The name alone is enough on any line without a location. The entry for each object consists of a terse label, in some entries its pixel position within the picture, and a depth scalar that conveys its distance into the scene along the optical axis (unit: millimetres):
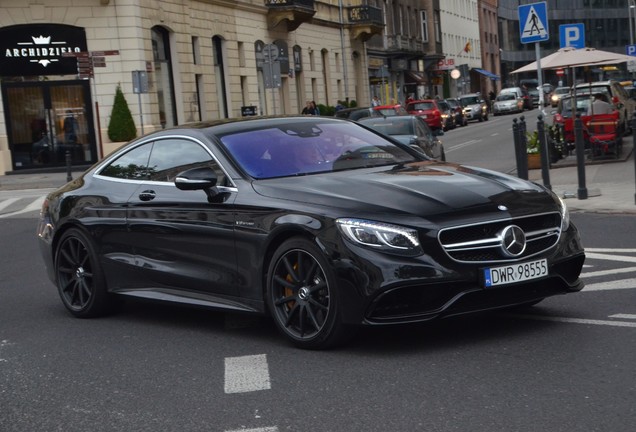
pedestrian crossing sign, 19219
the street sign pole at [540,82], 18975
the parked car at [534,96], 87325
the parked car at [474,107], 70312
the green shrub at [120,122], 36062
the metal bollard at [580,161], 15992
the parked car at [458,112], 63062
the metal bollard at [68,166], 28491
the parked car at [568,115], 25594
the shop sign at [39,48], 35656
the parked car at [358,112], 35562
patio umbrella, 24205
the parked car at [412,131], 22547
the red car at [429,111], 54531
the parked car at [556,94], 54138
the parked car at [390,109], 38444
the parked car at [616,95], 29359
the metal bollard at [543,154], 16625
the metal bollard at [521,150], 17141
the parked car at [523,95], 78438
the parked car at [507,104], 77875
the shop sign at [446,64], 86562
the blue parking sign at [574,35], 24719
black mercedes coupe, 6559
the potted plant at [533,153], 22936
